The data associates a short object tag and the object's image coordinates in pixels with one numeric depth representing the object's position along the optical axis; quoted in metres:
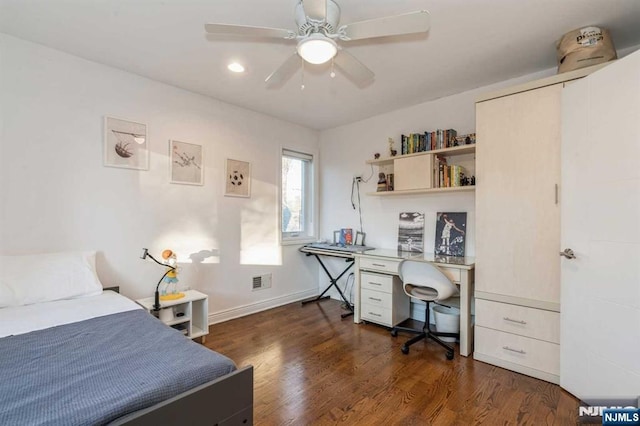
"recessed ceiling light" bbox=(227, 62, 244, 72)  2.52
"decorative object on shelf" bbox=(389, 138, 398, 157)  3.46
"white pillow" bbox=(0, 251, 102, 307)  1.97
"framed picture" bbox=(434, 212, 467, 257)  3.07
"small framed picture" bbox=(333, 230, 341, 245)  4.20
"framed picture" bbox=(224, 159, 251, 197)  3.41
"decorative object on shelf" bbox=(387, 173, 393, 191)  3.50
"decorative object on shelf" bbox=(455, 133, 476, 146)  2.90
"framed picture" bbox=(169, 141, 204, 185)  2.98
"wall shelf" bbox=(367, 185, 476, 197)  2.77
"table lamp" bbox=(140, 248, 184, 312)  2.54
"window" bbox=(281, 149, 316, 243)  4.13
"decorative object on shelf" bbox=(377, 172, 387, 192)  3.54
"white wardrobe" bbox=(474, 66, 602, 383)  2.13
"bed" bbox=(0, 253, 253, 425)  0.97
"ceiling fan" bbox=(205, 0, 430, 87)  1.51
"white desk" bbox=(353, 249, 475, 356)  2.54
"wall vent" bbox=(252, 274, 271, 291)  3.65
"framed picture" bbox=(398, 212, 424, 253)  3.40
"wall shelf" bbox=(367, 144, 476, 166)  2.77
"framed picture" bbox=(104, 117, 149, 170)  2.57
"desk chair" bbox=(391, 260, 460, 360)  2.55
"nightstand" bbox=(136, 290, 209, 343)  2.61
